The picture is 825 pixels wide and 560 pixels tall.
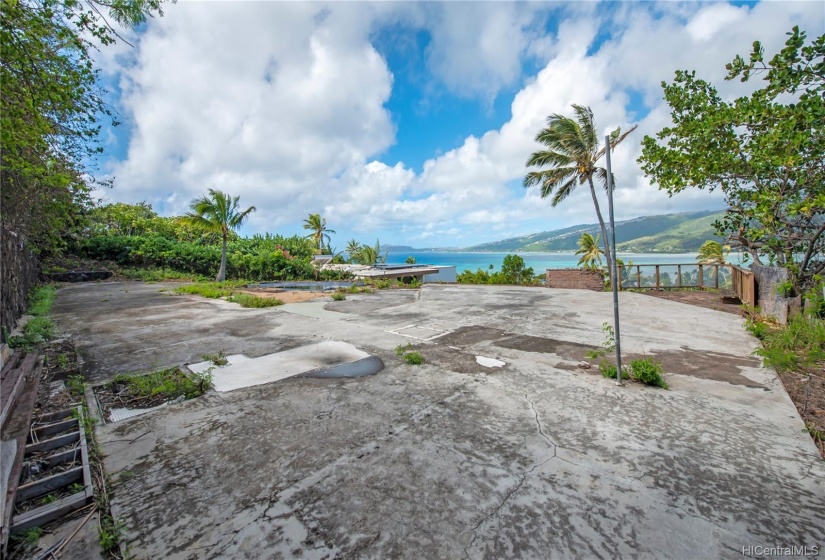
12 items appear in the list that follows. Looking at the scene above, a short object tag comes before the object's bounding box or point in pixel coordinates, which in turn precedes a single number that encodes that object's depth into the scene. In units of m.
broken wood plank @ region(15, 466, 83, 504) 1.89
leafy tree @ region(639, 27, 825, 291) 3.56
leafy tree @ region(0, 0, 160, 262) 2.64
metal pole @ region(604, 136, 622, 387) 3.19
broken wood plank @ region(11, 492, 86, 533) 1.70
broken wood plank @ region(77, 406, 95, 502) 1.94
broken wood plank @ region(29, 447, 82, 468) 2.21
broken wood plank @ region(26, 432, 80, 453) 2.31
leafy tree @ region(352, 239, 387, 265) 35.03
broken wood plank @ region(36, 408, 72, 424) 2.75
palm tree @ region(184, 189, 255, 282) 16.25
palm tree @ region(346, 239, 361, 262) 47.00
